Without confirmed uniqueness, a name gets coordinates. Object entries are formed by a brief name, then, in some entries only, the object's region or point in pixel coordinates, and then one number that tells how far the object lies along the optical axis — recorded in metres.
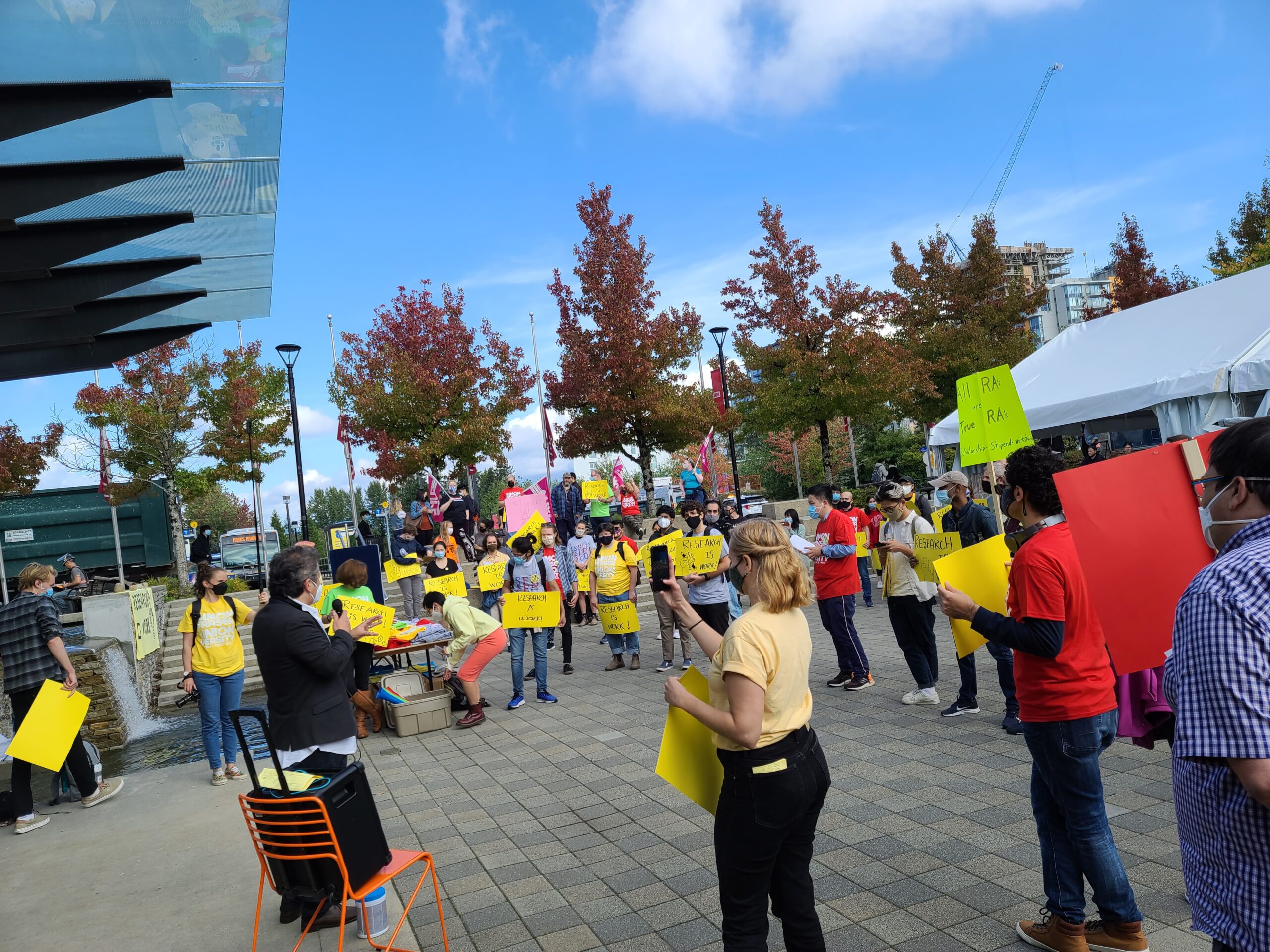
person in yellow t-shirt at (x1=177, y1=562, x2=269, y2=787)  7.02
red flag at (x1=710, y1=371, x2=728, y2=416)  28.02
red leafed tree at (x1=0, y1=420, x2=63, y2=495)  21.86
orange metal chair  3.31
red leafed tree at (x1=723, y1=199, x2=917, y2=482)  22.80
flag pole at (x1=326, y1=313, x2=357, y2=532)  30.20
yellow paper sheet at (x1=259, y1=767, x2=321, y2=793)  3.61
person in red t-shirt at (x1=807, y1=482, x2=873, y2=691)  8.10
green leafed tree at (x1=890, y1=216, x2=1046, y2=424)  25.92
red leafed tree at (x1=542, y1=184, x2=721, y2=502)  23.45
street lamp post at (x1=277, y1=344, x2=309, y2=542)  21.27
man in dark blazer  4.04
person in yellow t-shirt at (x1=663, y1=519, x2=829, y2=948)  2.65
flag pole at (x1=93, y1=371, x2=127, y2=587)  20.06
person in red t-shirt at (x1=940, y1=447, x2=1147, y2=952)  3.13
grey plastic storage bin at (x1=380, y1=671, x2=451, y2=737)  8.52
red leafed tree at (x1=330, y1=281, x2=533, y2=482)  24.67
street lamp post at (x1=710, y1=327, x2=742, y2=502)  23.12
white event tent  10.78
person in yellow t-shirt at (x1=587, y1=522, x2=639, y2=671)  10.94
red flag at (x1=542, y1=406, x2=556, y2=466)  33.19
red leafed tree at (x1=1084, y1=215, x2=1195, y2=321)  30.81
